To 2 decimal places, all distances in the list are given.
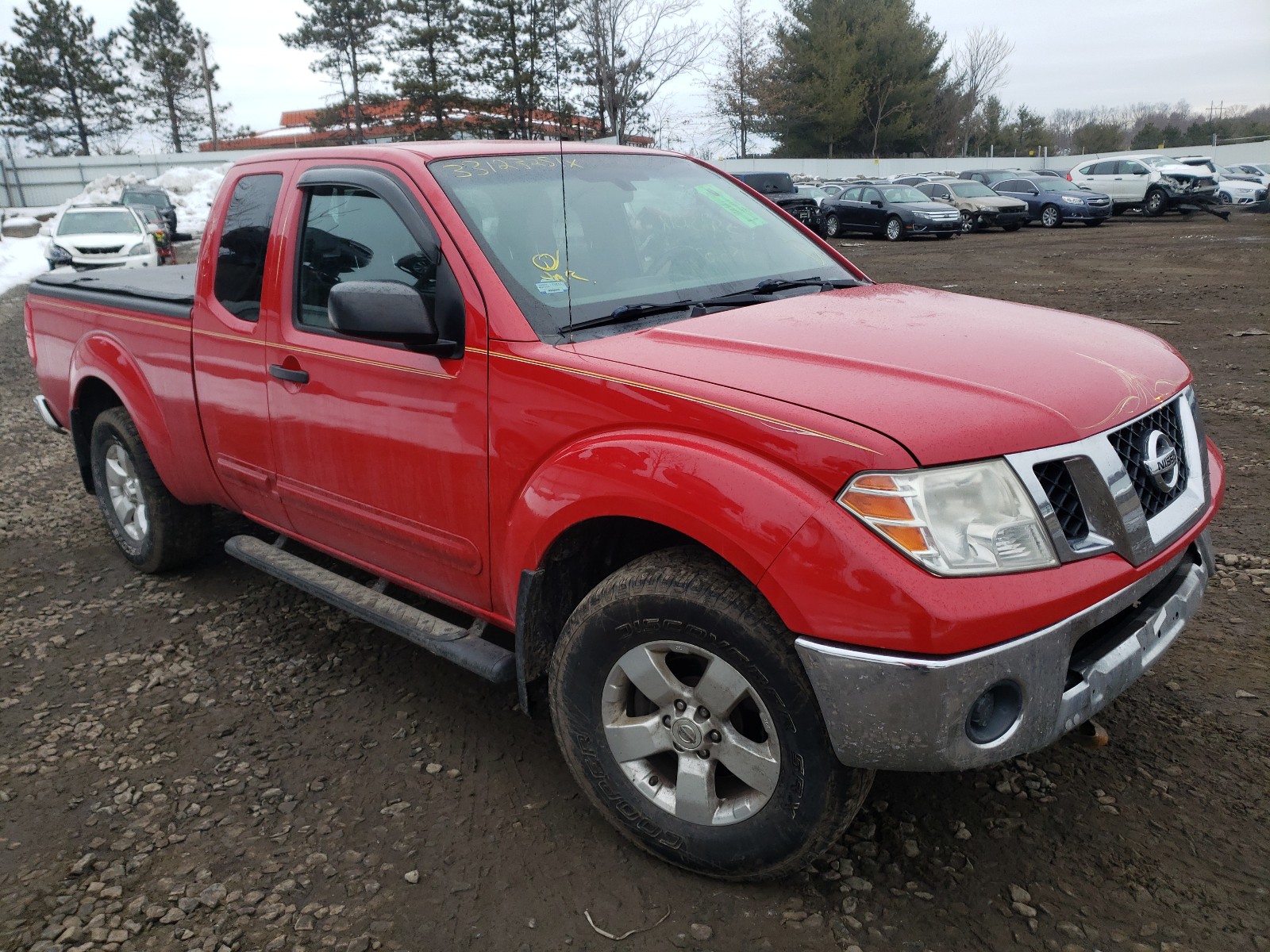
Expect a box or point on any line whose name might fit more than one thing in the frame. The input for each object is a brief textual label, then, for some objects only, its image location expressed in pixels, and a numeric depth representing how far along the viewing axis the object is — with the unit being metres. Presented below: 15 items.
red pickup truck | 2.03
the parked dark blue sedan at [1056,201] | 25.44
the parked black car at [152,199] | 28.00
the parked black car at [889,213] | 23.02
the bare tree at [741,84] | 57.59
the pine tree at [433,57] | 42.59
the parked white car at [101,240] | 17.53
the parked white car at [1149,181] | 26.56
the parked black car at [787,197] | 24.22
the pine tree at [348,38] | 48.12
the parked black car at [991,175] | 28.44
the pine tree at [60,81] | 52.00
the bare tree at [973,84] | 64.56
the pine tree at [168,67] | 57.94
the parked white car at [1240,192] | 29.12
